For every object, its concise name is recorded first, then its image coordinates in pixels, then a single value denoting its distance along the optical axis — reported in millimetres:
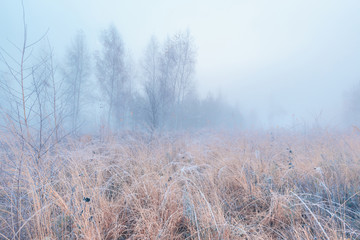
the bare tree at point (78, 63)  13094
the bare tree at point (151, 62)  12117
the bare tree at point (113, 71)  12273
